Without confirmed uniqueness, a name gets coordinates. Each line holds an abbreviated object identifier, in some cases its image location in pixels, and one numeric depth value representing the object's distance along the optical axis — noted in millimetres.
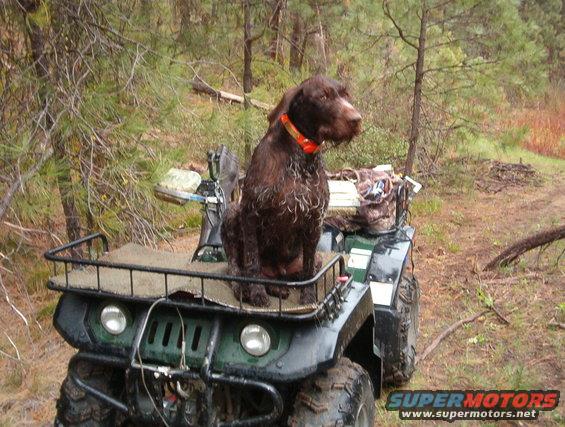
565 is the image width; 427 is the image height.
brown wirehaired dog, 2811
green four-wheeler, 2635
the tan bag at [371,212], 4578
